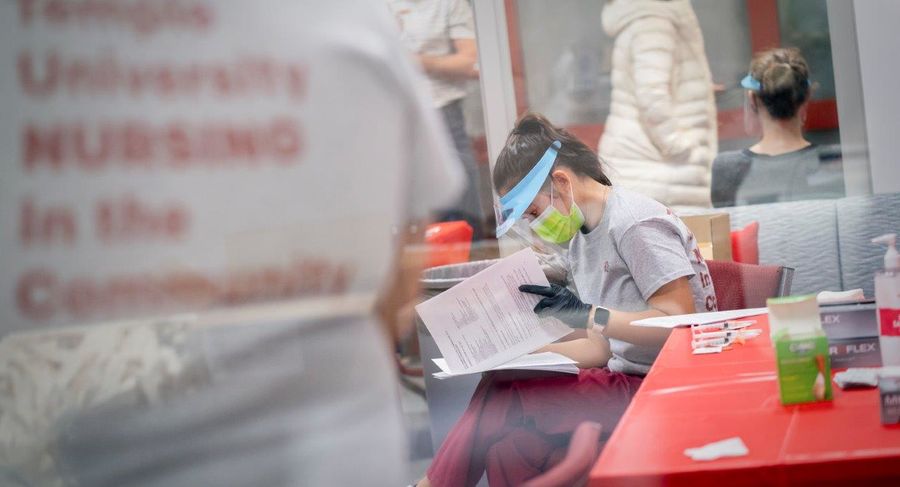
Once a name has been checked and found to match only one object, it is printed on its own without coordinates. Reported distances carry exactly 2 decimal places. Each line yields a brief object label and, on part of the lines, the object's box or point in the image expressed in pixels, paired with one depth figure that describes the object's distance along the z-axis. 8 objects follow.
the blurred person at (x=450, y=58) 4.39
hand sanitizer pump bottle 4.09
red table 3.82
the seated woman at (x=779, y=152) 4.49
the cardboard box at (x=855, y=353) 4.17
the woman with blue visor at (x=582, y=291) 4.57
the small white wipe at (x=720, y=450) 3.89
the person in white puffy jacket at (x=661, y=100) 4.51
